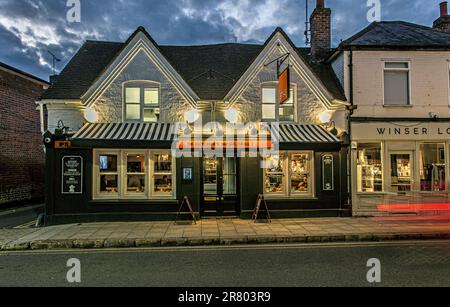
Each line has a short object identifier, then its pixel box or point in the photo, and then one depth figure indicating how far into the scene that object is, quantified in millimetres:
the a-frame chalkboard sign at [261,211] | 11734
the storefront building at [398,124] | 13250
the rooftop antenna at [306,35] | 17656
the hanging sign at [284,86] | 11836
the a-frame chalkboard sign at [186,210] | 11461
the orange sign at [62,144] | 11602
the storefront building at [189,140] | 11766
